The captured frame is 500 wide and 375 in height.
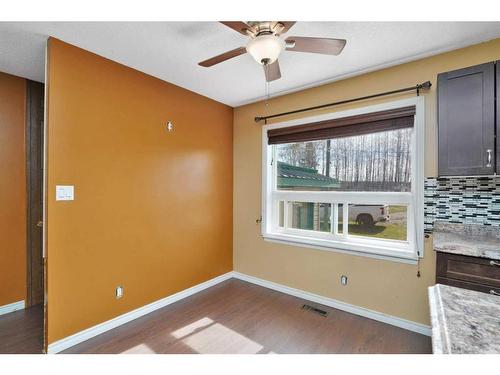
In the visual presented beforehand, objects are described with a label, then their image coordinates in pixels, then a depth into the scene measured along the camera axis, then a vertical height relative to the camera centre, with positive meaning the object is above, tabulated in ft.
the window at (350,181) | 7.88 +0.25
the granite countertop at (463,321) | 1.97 -1.23
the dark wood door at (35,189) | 8.98 -0.11
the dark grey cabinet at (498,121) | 5.71 +1.53
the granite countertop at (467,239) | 5.43 -1.29
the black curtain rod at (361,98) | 7.27 +3.01
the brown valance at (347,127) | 7.71 +2.16
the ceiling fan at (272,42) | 4.71 +2.92
